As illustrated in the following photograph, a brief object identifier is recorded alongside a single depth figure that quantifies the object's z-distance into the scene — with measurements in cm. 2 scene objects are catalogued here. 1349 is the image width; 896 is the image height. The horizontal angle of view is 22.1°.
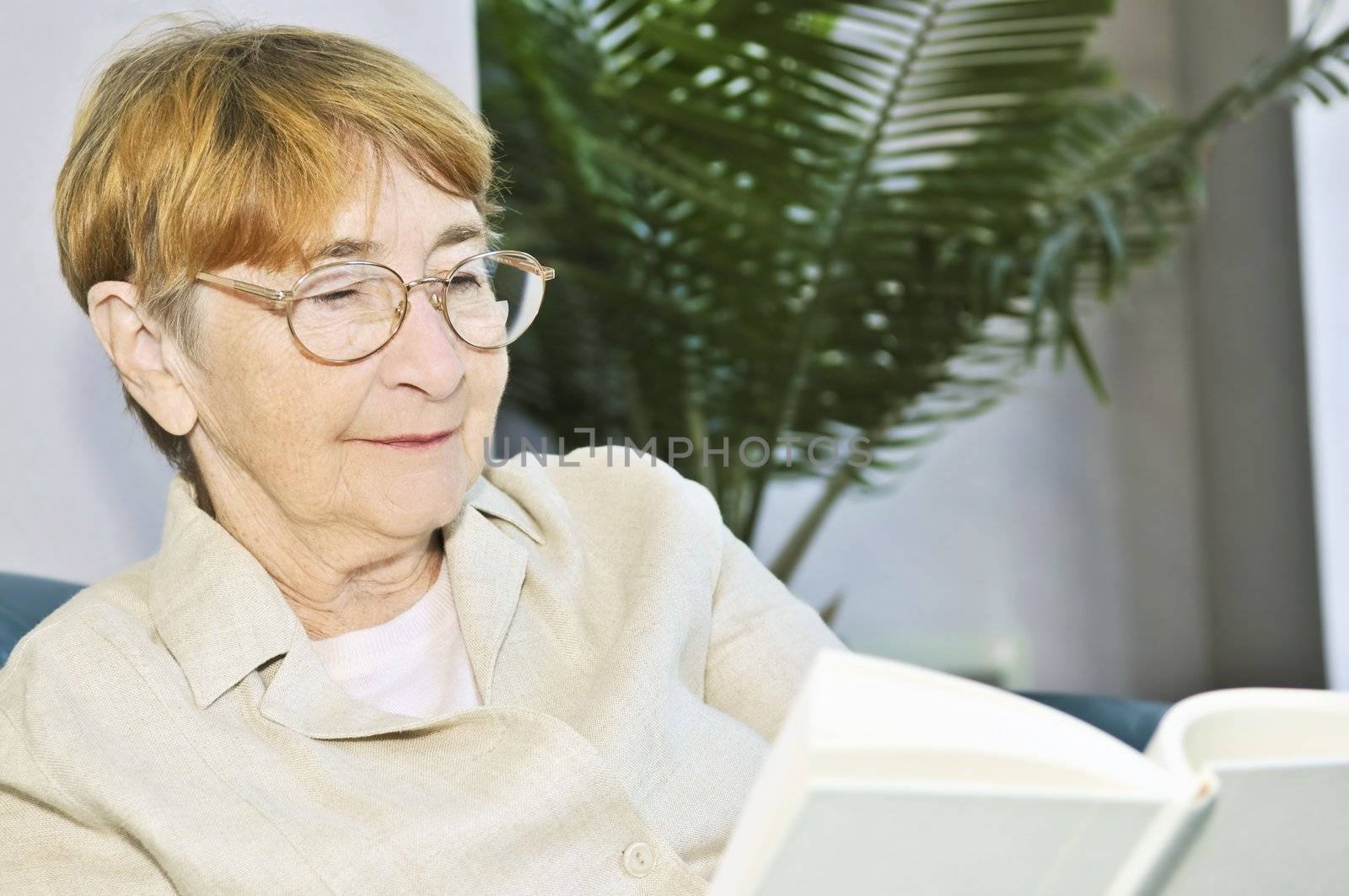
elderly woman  134
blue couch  146
